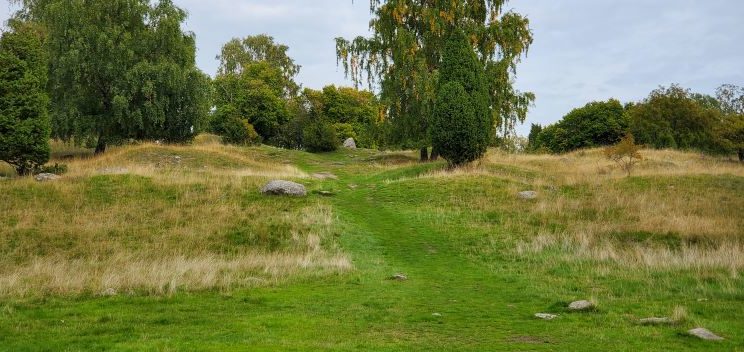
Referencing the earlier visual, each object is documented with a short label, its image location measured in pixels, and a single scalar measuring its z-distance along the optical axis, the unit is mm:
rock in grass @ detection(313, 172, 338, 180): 34444
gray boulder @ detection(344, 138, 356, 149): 61369
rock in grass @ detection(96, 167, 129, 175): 27102
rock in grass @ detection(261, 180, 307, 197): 25375
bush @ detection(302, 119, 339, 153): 51750
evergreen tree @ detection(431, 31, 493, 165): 32094
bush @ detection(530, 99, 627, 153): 62875
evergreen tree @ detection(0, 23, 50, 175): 25781
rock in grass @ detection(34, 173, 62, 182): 25422
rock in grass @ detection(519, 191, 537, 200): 25516
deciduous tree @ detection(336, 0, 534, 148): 37250
